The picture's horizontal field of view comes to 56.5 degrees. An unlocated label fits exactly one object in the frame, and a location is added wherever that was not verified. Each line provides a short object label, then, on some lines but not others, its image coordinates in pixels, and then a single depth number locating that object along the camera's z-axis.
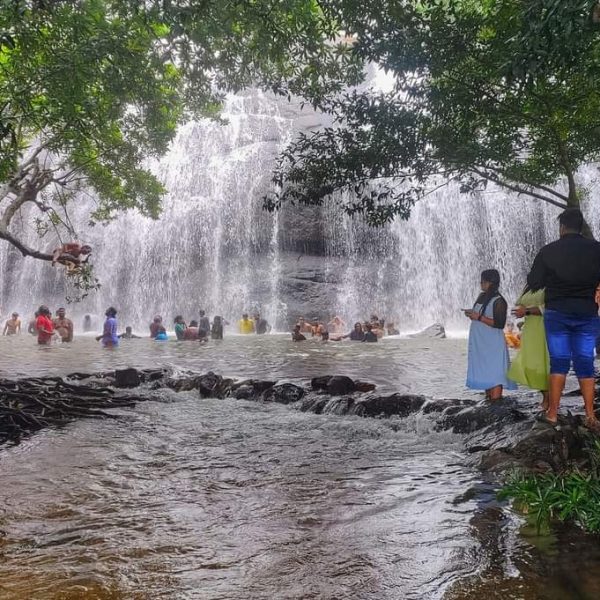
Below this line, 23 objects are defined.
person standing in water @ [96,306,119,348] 18.58
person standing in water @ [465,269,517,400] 7.06
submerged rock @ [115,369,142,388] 10.81
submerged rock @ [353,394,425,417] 7.84
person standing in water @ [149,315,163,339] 23.23
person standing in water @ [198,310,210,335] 22.17
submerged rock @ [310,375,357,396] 9.15
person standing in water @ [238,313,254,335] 27.72
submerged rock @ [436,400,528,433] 6.54
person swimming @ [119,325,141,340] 24.44
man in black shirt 5.40
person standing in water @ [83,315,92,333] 30.80
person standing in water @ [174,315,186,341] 22.78
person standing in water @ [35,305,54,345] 19.12
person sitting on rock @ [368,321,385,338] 23.53
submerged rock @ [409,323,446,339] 24.17
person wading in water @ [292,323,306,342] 21.77
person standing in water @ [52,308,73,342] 21.52
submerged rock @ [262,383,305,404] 9.23
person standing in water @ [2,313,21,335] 26.12
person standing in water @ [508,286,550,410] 6.12
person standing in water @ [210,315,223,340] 23.47
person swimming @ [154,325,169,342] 22.44
